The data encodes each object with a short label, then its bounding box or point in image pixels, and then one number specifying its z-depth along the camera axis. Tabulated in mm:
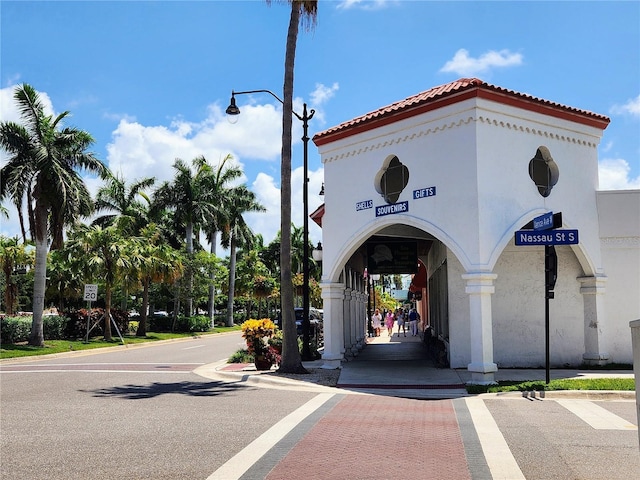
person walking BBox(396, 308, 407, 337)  40356
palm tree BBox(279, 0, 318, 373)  16516
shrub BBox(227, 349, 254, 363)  19969
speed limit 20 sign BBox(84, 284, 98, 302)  27609
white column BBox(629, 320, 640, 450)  4801
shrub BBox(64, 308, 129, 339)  32031
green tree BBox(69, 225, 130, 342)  29912
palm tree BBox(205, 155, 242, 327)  46438
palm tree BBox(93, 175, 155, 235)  45156
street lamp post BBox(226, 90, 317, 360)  19219
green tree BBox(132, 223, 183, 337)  33459
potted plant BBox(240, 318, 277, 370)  17344
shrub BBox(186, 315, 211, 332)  43125
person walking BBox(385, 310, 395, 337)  42062
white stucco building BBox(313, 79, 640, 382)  14211
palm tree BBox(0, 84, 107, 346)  24547
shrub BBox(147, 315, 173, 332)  43688
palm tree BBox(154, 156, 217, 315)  43938
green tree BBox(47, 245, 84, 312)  34688
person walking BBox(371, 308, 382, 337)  37812
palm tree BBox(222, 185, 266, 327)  51250
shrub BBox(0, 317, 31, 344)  26219
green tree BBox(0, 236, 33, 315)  39750
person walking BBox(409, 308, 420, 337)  37250
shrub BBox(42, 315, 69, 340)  30047
